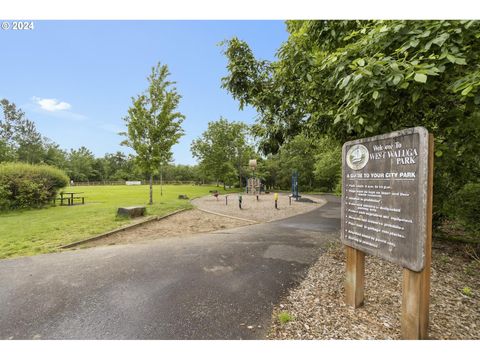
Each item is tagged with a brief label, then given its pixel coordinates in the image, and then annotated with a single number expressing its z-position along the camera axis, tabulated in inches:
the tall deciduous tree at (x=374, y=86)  95.7
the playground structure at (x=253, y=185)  1145.4
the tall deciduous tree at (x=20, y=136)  1963.6
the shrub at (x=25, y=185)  450.3
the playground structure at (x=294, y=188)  794.0
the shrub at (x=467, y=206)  195.8
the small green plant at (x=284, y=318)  108.7
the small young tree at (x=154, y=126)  582.2
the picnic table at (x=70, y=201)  555.2
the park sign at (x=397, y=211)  87.2
